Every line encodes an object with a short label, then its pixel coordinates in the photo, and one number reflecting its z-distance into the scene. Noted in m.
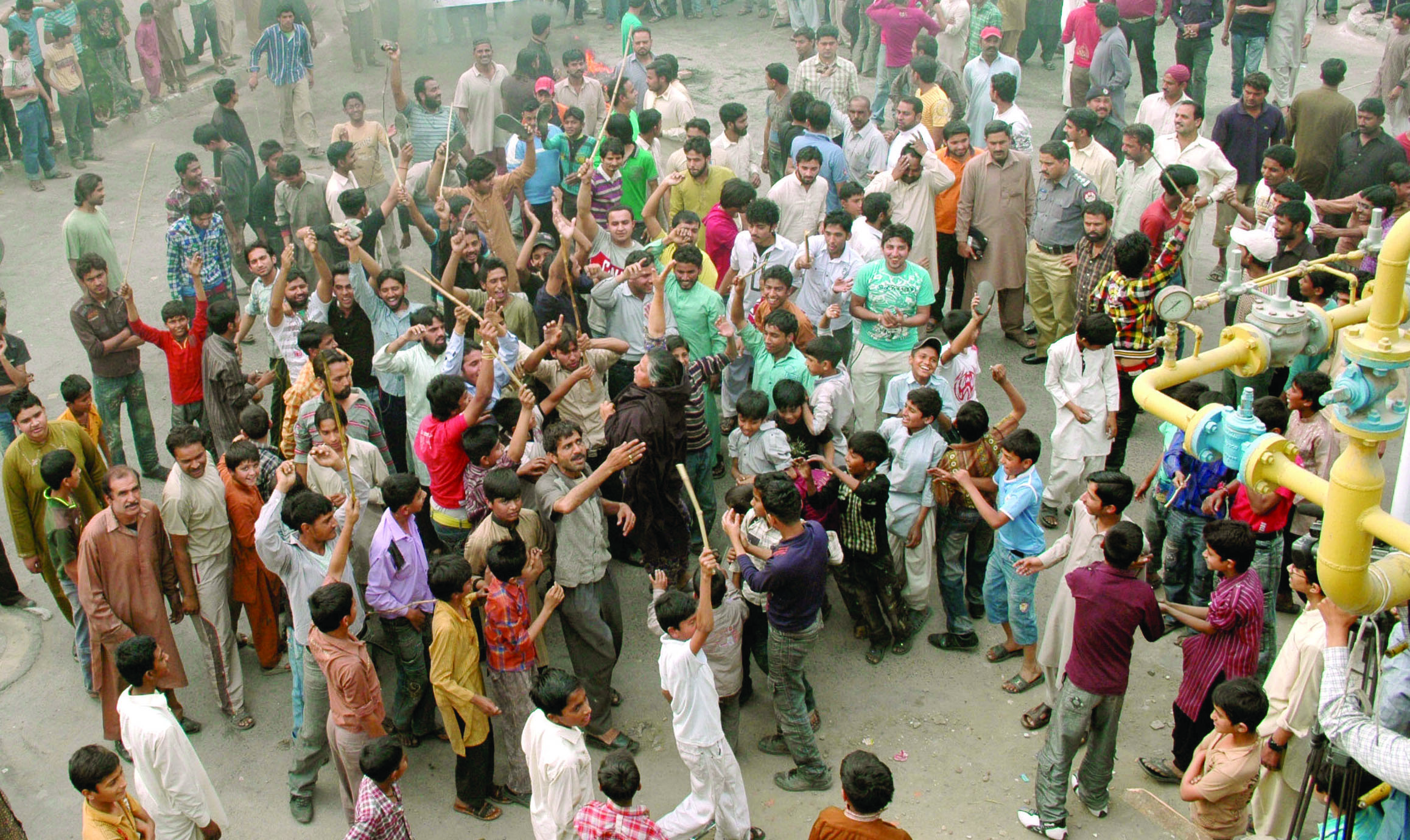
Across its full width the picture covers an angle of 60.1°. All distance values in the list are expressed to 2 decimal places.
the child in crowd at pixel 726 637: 5.38
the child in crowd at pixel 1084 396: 6.89
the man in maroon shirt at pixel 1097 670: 4.95
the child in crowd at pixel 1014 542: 5.80
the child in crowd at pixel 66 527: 6.09
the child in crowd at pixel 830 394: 6.59
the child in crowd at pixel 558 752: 4.56
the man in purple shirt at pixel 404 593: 5.57
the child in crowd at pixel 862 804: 4.18
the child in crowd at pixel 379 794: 4.53
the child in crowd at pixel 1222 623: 5.18
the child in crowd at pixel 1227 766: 4.72
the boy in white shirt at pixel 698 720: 4.91
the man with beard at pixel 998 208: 8.88
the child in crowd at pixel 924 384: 6.60
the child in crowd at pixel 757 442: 6.31
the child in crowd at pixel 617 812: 4.35
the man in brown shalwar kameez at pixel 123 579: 5.76
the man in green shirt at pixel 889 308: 7.54
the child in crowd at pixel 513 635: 5.32
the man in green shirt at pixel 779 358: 6.73
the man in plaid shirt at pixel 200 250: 8.67
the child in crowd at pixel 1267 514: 5.86
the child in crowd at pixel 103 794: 4.39
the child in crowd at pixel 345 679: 4.99
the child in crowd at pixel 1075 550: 5.31
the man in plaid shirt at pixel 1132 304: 7.33
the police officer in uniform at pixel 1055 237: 8.64
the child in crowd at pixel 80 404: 6.59
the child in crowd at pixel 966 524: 6.15
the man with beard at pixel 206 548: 5.83
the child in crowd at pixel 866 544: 6.07
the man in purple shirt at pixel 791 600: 5.29
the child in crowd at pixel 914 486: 6.15
